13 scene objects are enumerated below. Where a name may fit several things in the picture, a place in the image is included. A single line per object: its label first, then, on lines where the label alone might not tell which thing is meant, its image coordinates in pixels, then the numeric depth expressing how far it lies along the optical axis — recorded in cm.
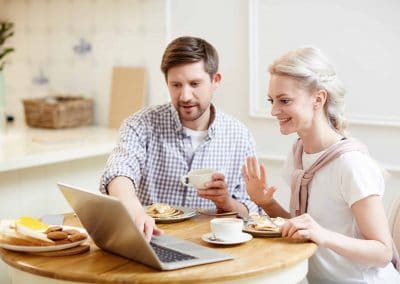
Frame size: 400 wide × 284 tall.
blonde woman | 308
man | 382
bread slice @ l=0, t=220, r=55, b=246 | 295
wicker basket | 584
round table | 262
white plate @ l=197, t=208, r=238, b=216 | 352
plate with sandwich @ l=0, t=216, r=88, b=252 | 293
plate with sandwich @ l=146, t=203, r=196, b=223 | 336
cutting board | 568
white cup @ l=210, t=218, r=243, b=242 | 296
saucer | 295
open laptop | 264
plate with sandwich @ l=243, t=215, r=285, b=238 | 308
